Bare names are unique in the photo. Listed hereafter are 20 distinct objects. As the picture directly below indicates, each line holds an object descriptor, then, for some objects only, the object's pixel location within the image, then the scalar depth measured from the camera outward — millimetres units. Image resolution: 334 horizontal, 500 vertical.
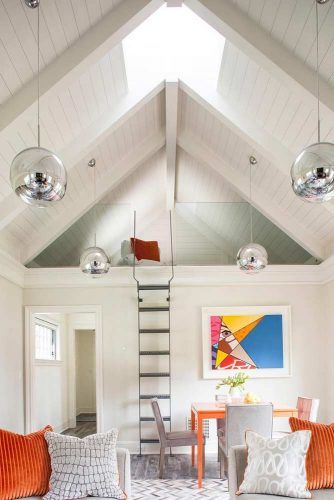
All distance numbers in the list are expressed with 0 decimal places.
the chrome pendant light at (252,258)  6961
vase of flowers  7171
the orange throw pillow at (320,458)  4219
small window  9875
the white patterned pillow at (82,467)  4102
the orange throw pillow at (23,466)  4062
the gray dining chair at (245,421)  6121
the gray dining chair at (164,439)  6777
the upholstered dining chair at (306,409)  6968
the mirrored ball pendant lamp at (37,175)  3215
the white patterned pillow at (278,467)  4125
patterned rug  6105
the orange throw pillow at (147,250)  8625
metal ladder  8414
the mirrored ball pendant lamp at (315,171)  3054
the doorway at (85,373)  13945
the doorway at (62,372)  8609
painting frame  8531
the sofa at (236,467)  4441
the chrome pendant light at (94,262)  7180
